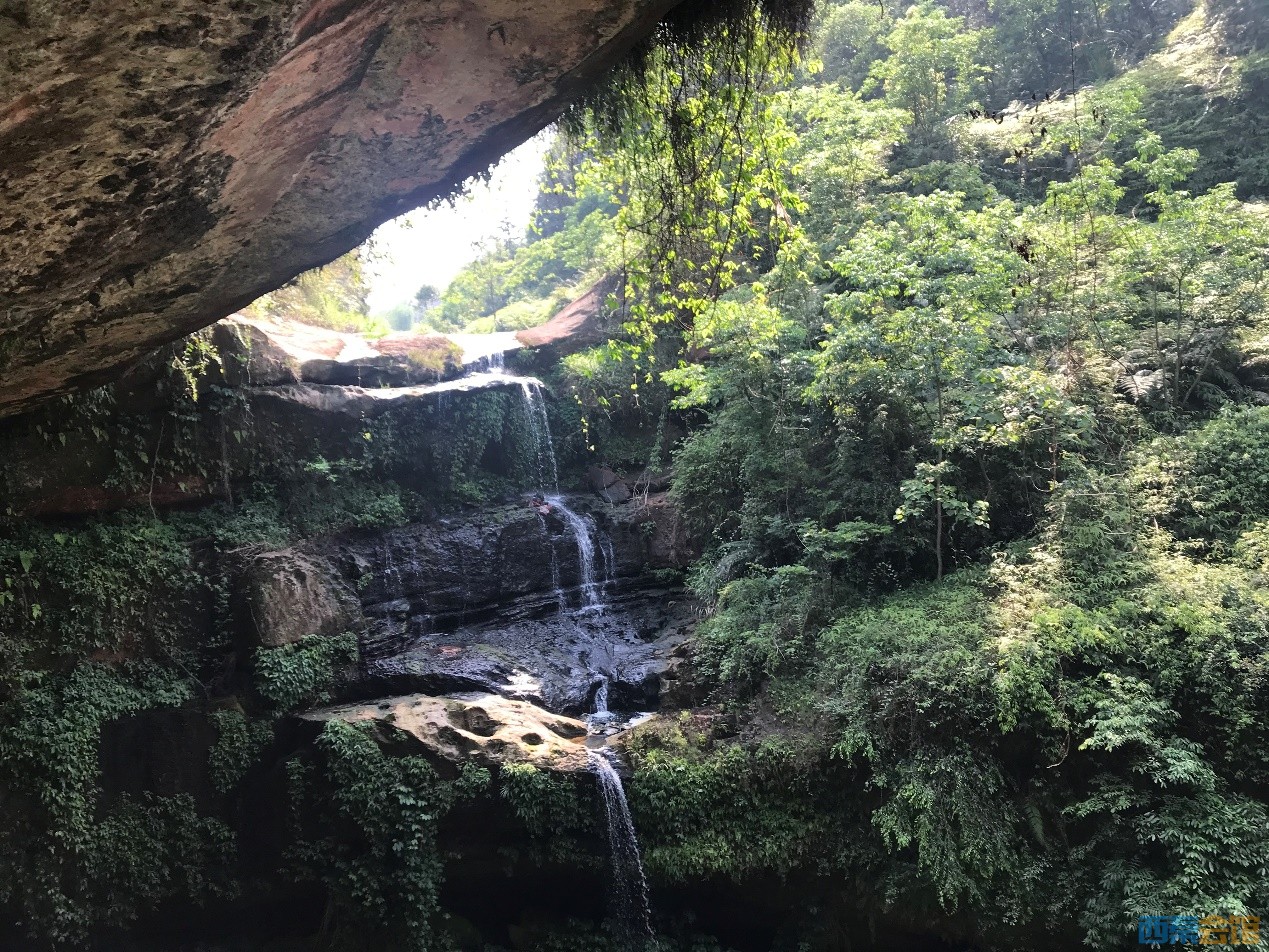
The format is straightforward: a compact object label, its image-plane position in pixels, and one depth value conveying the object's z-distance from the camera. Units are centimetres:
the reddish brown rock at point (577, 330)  1479
